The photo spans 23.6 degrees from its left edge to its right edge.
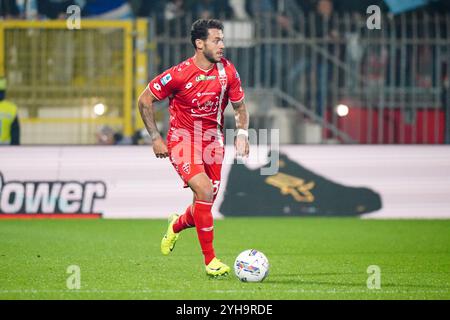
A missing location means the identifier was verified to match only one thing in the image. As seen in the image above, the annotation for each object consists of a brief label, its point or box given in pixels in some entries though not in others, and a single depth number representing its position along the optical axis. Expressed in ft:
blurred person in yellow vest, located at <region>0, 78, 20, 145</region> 60.03
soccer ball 31.81
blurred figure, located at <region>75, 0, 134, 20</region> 70.49
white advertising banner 55.21
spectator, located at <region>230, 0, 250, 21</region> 69.25
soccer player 34.58
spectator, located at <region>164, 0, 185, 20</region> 68.33
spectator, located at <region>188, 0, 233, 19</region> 68.18
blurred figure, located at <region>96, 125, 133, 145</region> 60.69
